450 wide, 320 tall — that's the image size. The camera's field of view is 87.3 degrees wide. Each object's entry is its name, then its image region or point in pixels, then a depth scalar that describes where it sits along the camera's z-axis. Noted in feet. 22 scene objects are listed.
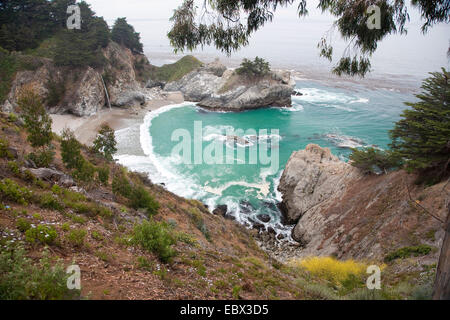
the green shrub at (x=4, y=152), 31.12
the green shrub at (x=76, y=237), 18.90
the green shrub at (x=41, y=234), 16.89
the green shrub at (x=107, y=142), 69.44
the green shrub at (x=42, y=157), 36.50
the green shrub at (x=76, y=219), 23.65
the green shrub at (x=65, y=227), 20.51
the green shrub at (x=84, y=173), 39.06
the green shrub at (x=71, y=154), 41.50
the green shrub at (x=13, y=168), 28.01
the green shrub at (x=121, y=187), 41.78
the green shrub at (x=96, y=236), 21.97
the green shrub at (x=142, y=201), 40.42
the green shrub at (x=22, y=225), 17.82
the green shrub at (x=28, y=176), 28.43
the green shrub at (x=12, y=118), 51.13
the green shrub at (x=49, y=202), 23.79
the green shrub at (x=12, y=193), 21.76
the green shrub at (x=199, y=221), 43.29
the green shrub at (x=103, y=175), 44.29
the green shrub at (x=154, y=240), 21.67
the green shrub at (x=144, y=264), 19.04
